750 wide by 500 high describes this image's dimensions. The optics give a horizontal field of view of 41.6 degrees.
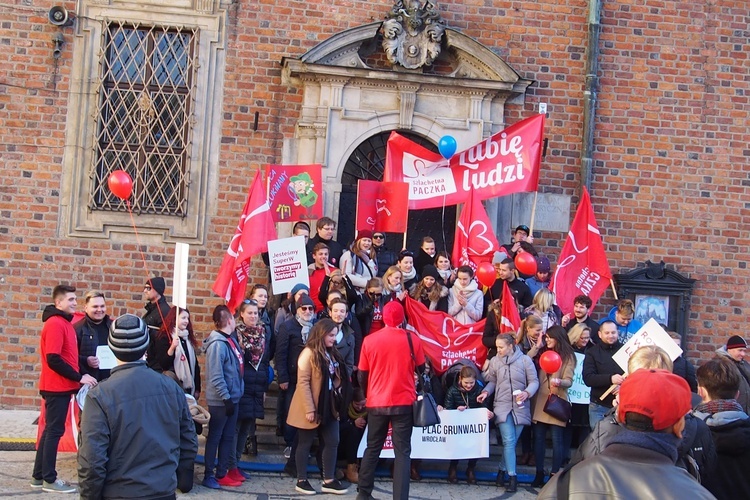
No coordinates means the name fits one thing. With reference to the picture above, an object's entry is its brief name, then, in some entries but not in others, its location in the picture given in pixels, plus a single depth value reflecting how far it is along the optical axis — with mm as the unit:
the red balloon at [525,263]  10516
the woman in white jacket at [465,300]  10297
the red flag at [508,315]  10023
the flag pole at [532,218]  11336
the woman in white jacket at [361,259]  10516
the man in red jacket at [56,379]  8070
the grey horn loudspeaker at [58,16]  11594
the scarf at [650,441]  3574
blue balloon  11414
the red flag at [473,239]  11062
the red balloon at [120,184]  10414
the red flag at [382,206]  11203
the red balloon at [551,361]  9414
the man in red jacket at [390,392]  8133
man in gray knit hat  4719
